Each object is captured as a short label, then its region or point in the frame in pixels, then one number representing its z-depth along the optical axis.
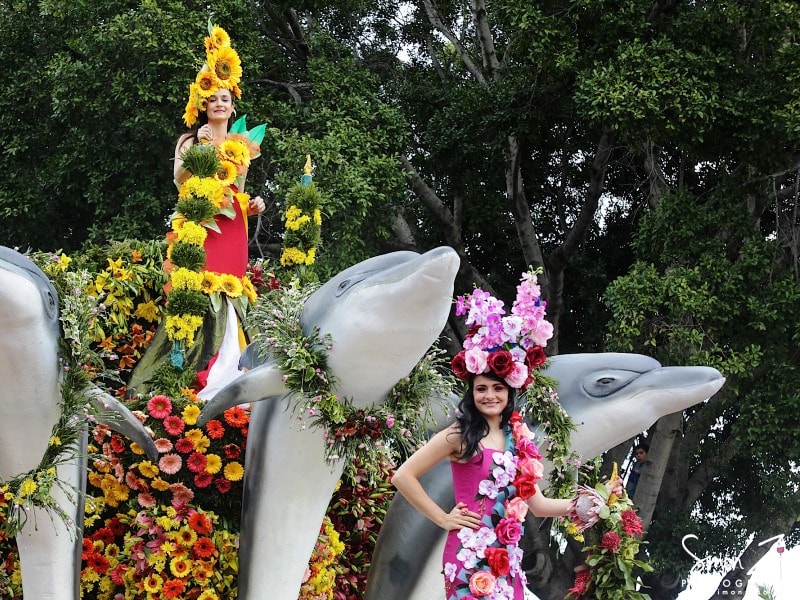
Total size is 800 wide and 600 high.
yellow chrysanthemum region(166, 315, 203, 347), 6.73
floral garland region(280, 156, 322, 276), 7.12
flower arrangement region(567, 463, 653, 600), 6.00
